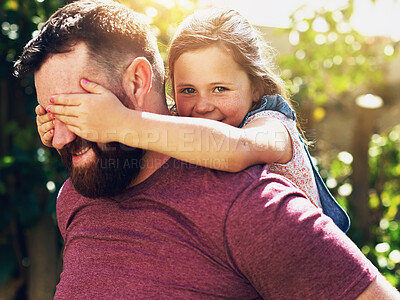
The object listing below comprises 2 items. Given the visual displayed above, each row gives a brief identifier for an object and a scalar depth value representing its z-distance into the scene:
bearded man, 1.24
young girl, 1.33
